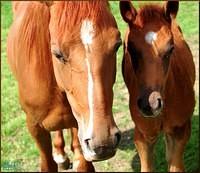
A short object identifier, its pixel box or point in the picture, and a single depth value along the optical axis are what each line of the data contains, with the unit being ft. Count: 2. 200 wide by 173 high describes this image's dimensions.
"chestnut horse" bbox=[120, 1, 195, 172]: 10.06
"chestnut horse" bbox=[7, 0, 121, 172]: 8.25
